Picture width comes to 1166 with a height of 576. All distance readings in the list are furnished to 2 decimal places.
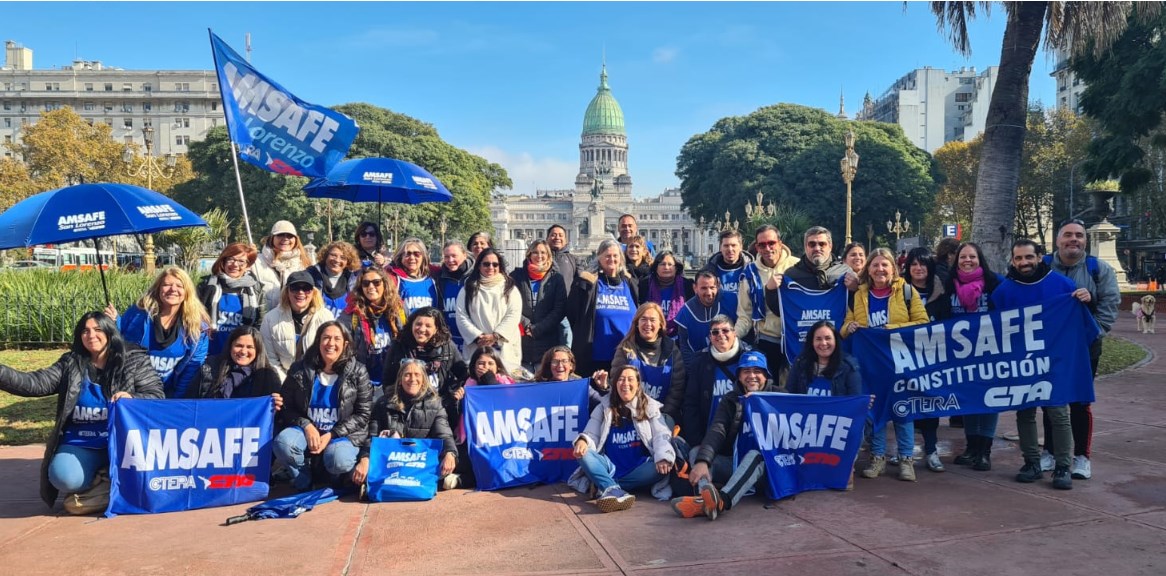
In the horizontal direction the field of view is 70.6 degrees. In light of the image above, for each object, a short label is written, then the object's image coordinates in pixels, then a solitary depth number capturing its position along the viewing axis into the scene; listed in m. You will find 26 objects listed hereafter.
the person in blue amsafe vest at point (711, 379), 6.01
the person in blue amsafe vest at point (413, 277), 7.12
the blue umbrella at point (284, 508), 5.18
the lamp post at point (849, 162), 17.12
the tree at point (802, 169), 46.16
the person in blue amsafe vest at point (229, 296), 6.48
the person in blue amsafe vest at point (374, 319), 6.45
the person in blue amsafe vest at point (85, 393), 5.39
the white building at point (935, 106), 77.38
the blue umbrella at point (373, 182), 8.60
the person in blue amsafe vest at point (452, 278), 7.46
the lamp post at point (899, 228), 43.31
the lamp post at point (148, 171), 18.14
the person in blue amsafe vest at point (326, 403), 5.71
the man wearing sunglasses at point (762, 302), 6.74
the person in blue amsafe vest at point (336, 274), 7.00
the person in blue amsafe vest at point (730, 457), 5.23
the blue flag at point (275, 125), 8.27
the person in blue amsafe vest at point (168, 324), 5.93
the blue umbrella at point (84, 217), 5.97
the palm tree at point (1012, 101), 12.28
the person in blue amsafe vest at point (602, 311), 7.08
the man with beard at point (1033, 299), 5.72
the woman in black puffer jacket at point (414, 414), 5.85
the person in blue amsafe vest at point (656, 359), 6.18
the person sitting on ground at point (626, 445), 5.61
